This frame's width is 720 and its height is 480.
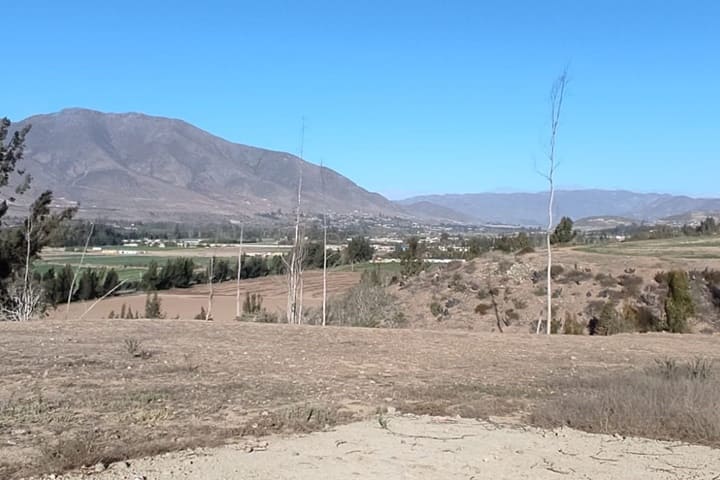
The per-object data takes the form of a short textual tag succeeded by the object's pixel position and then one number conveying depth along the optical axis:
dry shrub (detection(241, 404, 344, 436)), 7.52
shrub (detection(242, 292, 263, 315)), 37.61
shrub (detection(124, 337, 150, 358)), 12.20
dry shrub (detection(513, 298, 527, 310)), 36.57
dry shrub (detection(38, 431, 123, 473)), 6.03
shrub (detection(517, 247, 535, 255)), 45.41
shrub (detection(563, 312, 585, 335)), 26.00
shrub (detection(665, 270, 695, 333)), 23.32
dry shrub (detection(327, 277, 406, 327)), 33.53
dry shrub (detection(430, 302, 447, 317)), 38.09
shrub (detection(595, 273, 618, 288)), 36.72
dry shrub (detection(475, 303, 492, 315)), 37.22
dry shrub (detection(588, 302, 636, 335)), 25.48
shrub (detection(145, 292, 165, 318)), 37.06
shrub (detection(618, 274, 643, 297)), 35.05
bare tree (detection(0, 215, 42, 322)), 21.66
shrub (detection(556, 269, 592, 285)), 38.09
